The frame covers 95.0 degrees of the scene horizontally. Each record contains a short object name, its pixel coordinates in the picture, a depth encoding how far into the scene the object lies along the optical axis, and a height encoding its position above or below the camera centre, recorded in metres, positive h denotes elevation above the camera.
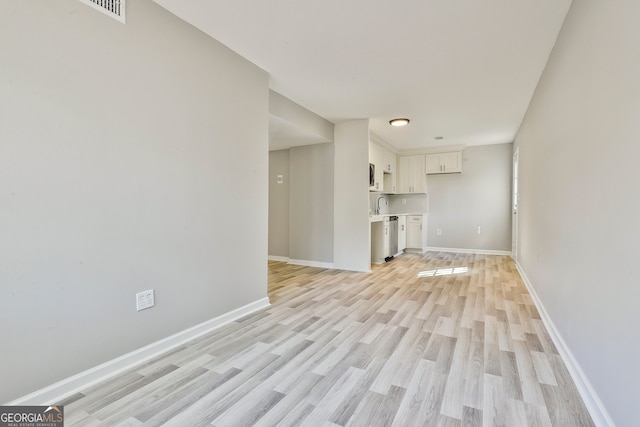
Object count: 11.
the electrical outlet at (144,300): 1.96 -0.61
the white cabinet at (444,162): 6.70 +1.10
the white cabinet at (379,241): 5.50 -0.59
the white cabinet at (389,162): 6.33 +1.09
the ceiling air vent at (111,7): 1.72 +1.23
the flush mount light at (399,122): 4.66 +1.41
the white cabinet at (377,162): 5.49 +0.93
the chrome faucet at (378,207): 6.45 +0.06
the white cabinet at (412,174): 7.06 +0.86
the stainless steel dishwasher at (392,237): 5.83 -0.57
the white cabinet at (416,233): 7.05 -0.57
